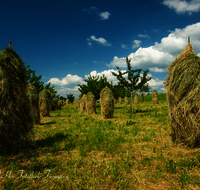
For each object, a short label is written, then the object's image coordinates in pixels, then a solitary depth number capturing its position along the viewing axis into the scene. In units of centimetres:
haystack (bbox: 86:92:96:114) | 1989
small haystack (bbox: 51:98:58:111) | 3130
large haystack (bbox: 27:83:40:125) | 1106
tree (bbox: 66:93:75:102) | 10662
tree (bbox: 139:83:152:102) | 5059
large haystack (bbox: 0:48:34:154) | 475
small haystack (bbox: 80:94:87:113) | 2347
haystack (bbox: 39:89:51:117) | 1727
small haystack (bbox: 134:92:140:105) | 3782
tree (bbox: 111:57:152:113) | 1730
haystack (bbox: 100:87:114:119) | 1331
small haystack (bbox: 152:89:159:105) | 3186
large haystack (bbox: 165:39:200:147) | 457
